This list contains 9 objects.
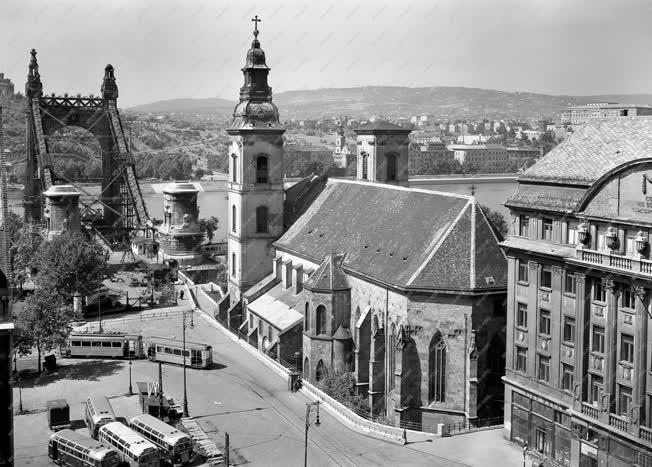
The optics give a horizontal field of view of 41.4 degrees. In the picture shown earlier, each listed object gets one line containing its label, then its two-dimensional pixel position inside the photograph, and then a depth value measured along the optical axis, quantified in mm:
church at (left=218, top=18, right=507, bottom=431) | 49000
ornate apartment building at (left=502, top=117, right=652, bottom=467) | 36125
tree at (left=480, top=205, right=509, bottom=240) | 112188
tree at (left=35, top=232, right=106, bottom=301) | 75562
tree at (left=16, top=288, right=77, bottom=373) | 56781
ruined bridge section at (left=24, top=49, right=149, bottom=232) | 118812
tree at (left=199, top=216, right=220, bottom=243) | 129500
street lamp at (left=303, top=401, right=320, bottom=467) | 39088
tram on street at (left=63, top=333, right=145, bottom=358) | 61500
